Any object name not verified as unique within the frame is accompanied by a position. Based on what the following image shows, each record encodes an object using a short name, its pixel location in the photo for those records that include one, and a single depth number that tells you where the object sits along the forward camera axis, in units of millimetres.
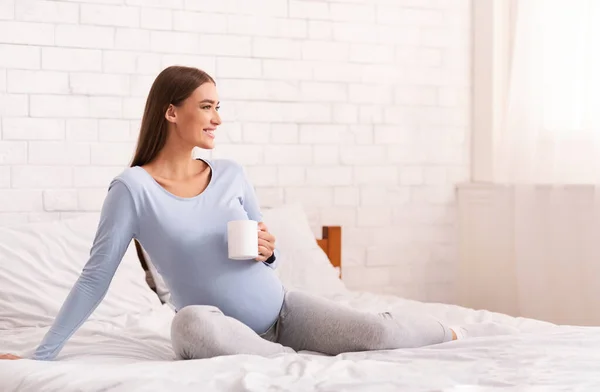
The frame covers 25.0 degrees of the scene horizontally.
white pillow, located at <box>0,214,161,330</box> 4001
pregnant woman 3224
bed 2880
